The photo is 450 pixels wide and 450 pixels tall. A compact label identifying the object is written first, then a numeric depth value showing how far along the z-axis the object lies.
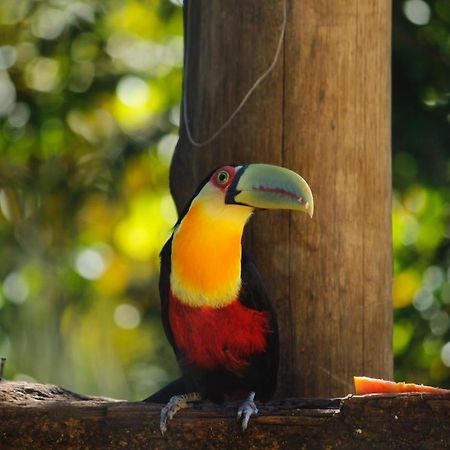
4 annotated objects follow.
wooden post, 8.82
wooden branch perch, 6.95
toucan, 8.20
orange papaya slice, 7.73
